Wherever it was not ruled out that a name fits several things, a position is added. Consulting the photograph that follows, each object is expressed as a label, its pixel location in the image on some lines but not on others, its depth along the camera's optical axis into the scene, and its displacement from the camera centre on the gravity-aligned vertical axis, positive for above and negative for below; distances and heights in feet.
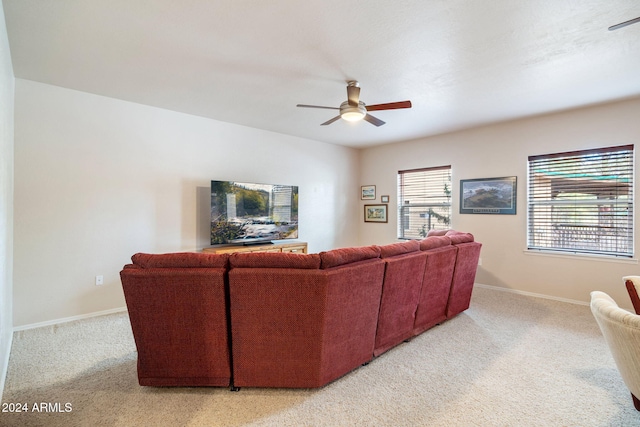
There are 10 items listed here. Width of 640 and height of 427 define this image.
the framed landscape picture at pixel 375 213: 20.84 -0.03
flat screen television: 13.96 +0.03
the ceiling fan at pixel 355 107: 9.71 +3.40
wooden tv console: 13.80 -1.69
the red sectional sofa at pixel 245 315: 6.44 -2.22
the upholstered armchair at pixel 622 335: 4.84 -2.04
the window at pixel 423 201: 17.95 +0.71
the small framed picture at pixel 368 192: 21.44 +1.46
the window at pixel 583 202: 12.50 +0.47
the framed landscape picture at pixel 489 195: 15.17 +0.88
